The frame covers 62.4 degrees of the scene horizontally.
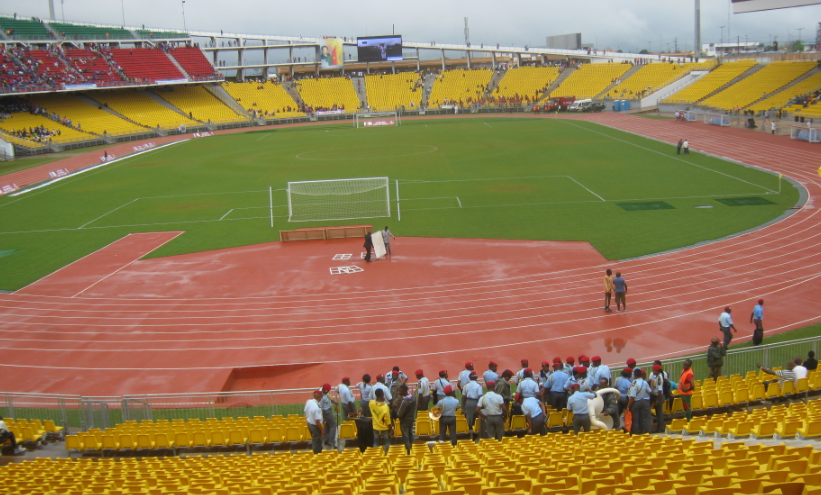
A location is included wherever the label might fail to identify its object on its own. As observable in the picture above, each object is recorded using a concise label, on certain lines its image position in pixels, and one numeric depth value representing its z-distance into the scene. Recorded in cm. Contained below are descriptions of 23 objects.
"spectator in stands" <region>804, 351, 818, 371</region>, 1323
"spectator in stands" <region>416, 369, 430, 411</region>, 1247
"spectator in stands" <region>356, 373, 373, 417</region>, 1182
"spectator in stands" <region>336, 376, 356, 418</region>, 1209
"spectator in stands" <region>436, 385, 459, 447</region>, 1130
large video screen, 10262
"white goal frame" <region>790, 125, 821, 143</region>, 4955
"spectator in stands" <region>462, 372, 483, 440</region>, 1162
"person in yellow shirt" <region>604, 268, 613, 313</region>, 1945
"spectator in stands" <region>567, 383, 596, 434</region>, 1077
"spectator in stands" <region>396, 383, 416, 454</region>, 1139
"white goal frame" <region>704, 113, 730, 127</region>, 6297
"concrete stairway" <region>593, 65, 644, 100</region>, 9006
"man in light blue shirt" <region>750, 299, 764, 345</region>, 1666
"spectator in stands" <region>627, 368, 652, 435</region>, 1097
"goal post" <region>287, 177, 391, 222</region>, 3425
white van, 8582
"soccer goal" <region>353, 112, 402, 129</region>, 8153
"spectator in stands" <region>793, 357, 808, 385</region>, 1261
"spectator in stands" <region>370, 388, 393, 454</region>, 1123
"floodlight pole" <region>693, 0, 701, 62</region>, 9422
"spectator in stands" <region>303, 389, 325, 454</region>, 1148
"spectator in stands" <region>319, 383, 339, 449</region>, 1168
